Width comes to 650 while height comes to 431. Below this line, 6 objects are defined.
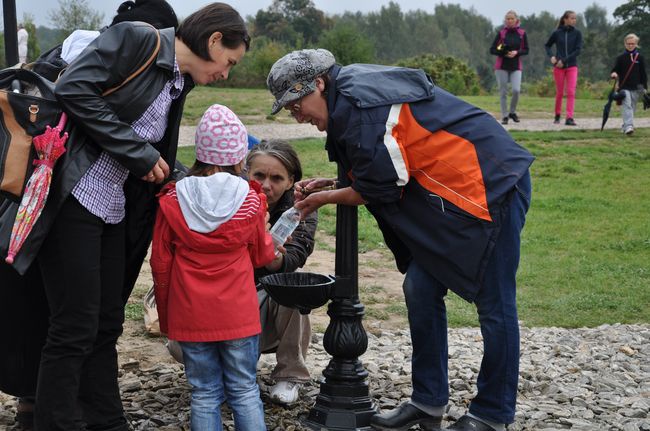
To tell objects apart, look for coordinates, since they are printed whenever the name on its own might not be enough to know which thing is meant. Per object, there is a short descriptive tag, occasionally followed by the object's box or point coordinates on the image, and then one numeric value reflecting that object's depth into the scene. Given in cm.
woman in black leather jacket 352
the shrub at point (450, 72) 2991
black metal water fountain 421
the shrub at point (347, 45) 3275
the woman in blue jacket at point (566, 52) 1719
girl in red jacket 376
